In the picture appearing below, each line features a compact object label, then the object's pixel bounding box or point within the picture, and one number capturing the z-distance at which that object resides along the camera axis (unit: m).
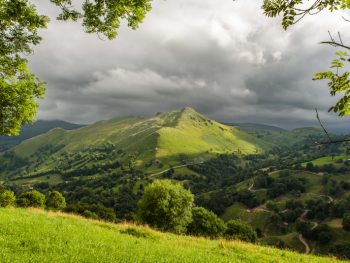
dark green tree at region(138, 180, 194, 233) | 78.88
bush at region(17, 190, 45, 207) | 110.81
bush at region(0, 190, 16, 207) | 86.54
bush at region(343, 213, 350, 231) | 167.75
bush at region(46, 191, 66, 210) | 135.38
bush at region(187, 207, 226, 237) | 107.00
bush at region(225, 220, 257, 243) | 121.28
